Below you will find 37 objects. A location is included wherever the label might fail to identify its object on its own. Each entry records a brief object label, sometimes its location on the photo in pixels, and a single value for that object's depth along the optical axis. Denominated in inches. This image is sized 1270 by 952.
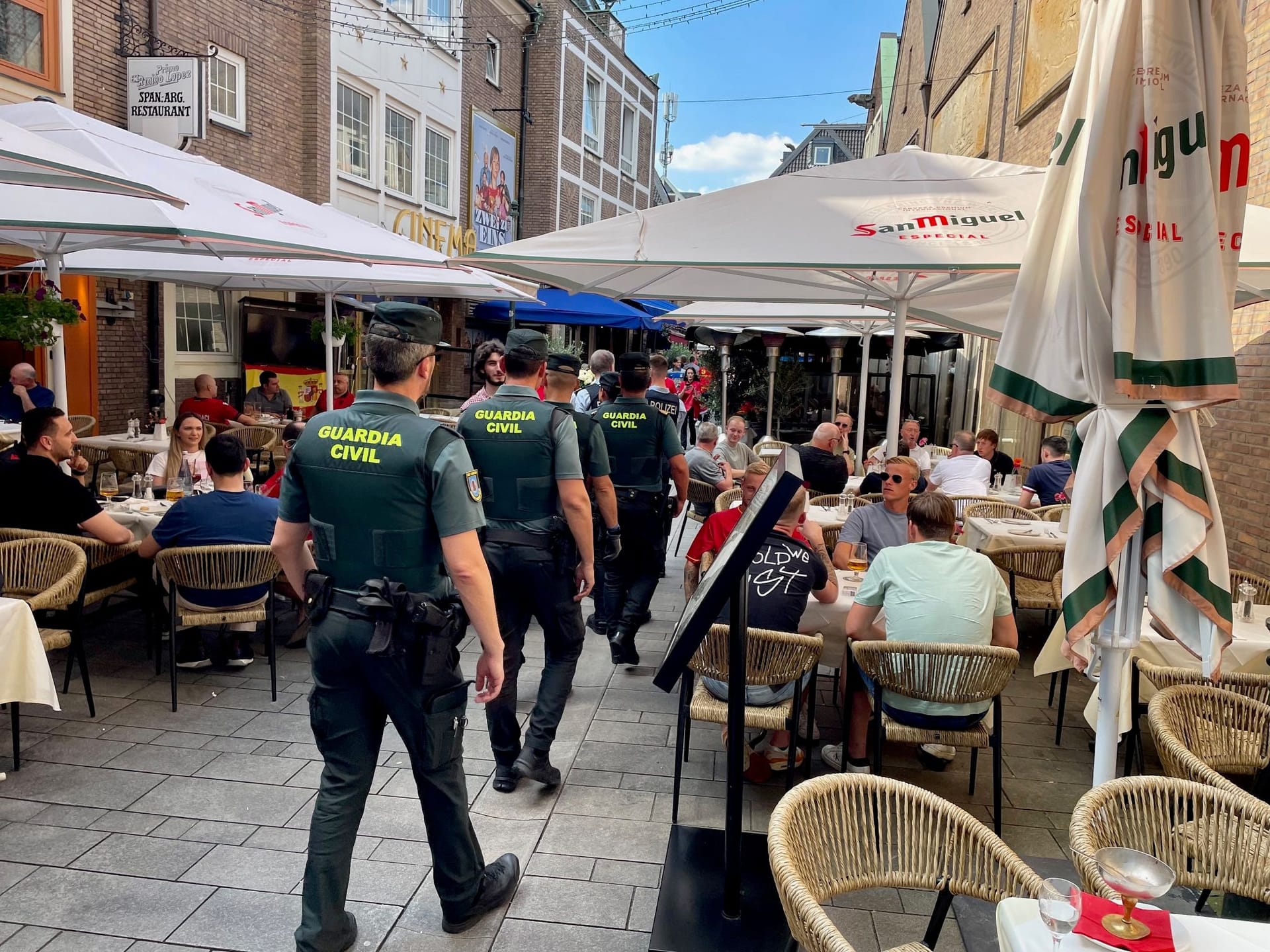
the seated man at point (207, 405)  400.8
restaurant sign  437.7
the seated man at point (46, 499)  201.0
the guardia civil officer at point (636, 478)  233.3
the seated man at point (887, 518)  207.2
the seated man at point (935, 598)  151.2
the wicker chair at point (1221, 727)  128.1
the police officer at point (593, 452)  182.2
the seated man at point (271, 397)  475.8
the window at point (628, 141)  1414.9
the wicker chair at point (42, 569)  181.6
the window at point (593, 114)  1192.2
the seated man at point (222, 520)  199.9
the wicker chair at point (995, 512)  274.2
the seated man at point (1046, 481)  295.9
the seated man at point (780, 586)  159.9
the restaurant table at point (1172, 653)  158.1
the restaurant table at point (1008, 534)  239.8
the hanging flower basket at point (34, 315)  250.5
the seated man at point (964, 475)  307.1
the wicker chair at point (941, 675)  145.5
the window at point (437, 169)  781.3
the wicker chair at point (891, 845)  91.6
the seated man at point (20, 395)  354.3
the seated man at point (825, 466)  293.6
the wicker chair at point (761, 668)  149.7
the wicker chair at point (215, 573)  188.7
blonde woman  257.6
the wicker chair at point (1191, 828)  97.6
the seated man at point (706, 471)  309.7
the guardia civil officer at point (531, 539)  158.2
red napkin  72.6
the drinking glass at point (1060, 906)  71.6
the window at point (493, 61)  901.8
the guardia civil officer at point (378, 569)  106.5
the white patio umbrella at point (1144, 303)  98.0
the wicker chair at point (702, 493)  306.8
